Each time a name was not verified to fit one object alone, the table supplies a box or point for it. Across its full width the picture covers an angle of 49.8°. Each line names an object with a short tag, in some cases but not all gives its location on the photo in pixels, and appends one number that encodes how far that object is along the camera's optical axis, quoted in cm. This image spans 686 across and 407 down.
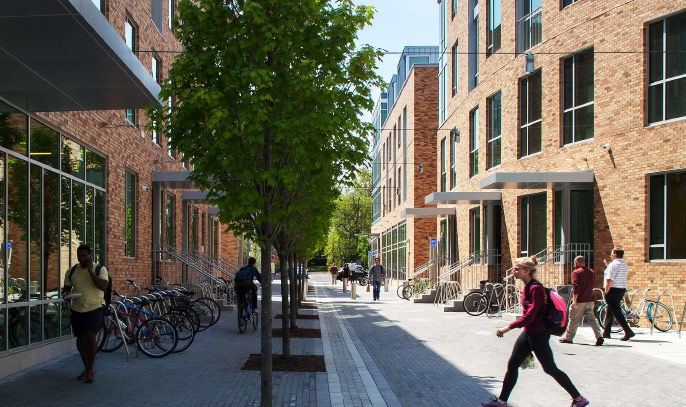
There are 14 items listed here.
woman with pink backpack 737
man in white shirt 1423
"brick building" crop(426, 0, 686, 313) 1692
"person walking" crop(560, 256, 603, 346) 1391
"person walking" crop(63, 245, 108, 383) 924
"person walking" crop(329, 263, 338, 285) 5942
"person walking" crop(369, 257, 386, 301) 3138
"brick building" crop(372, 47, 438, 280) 4119
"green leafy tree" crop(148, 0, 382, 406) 732
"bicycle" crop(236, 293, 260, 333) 1619
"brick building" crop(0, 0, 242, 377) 807
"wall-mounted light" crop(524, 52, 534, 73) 2203
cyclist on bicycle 1641
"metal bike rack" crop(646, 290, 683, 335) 1530
